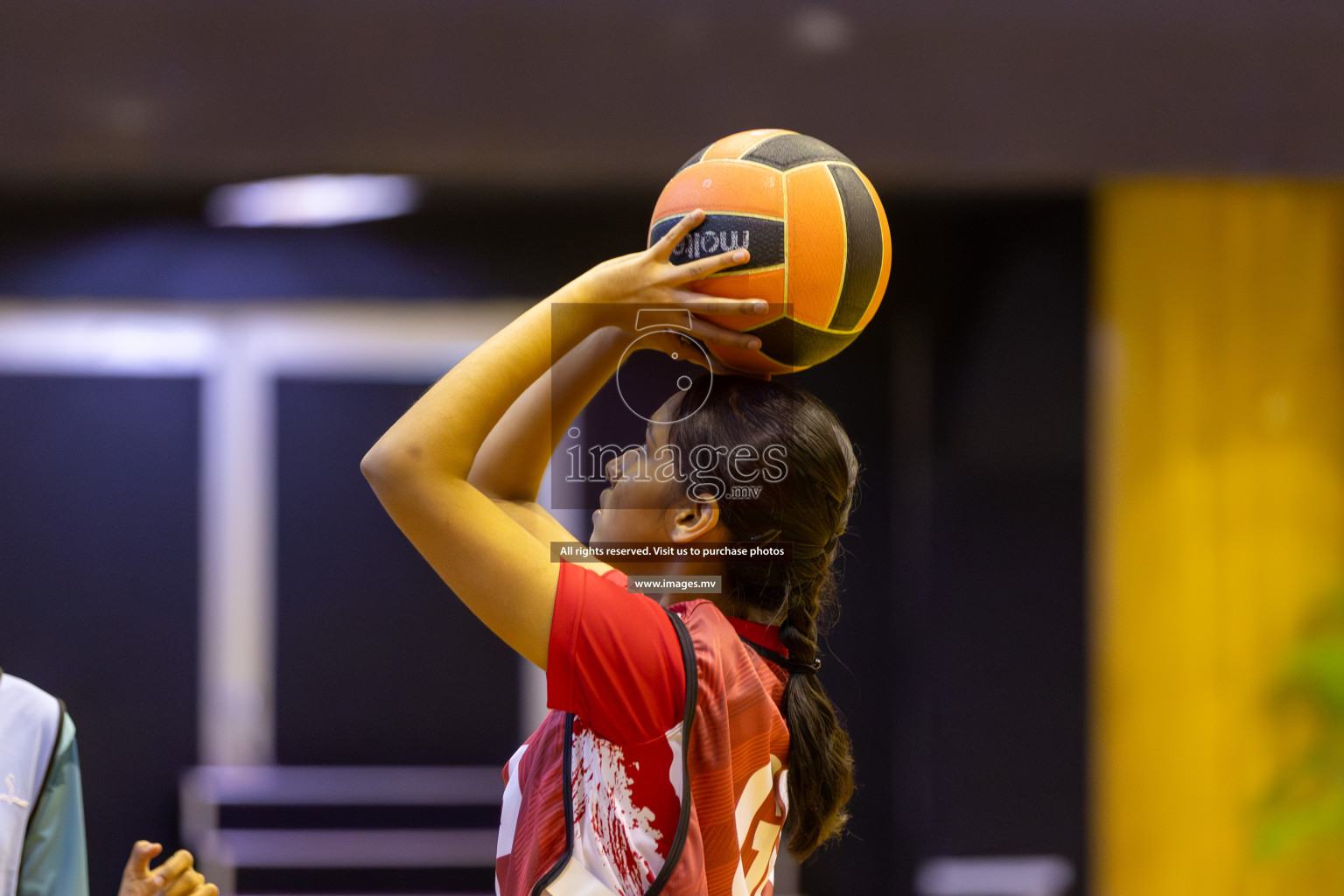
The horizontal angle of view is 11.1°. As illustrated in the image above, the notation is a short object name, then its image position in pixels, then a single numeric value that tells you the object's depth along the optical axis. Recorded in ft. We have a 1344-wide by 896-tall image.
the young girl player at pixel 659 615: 17.02
